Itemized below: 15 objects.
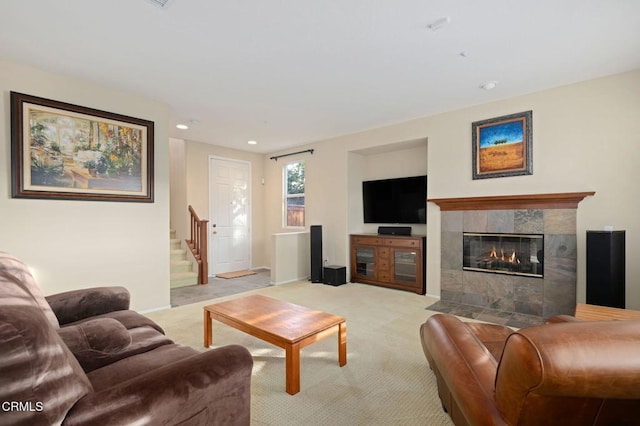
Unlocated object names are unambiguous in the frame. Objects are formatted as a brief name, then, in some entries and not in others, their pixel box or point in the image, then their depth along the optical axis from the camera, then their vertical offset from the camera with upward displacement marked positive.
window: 6.79 +0.35
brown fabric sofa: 0.88 -0.64
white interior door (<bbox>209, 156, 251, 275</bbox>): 6.54 -0.10
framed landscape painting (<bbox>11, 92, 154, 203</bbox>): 3.08 +0.64
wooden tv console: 4.85 -0.86
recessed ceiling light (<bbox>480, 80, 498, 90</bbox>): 3.49 +1.44
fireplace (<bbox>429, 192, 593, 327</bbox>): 3.57 -0.61
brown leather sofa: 0.81 -0.46
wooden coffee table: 2.12 -0.89
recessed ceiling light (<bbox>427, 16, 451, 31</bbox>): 2.36 +1.46
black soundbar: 5.27 -0.35
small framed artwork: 3.83 +0.83
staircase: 5.42 -1.07
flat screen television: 5.12 +0.18
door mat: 6.24 -1.34
